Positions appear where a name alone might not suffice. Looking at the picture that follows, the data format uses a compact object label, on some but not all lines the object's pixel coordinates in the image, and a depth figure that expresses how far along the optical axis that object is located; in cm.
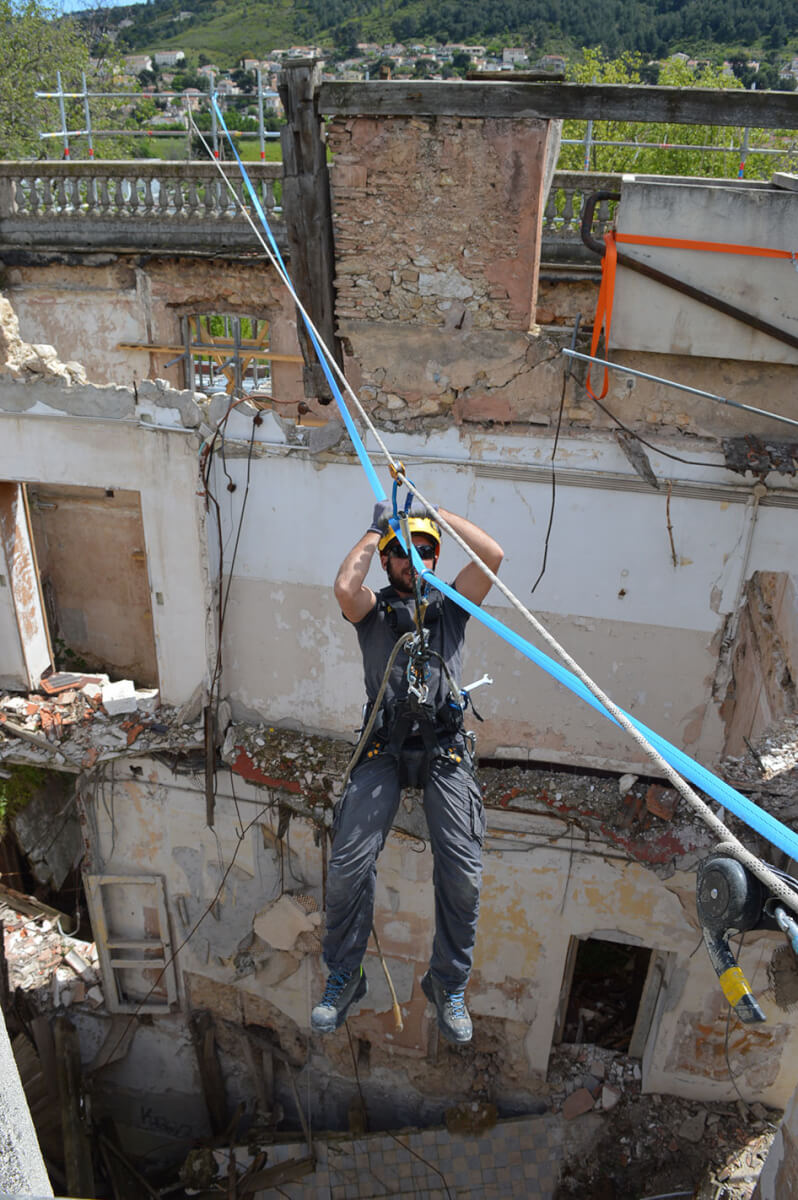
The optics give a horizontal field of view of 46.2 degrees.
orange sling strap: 637
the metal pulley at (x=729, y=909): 270
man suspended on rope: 494
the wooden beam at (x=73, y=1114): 952
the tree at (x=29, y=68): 2228
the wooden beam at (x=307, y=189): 655
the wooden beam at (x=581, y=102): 601
